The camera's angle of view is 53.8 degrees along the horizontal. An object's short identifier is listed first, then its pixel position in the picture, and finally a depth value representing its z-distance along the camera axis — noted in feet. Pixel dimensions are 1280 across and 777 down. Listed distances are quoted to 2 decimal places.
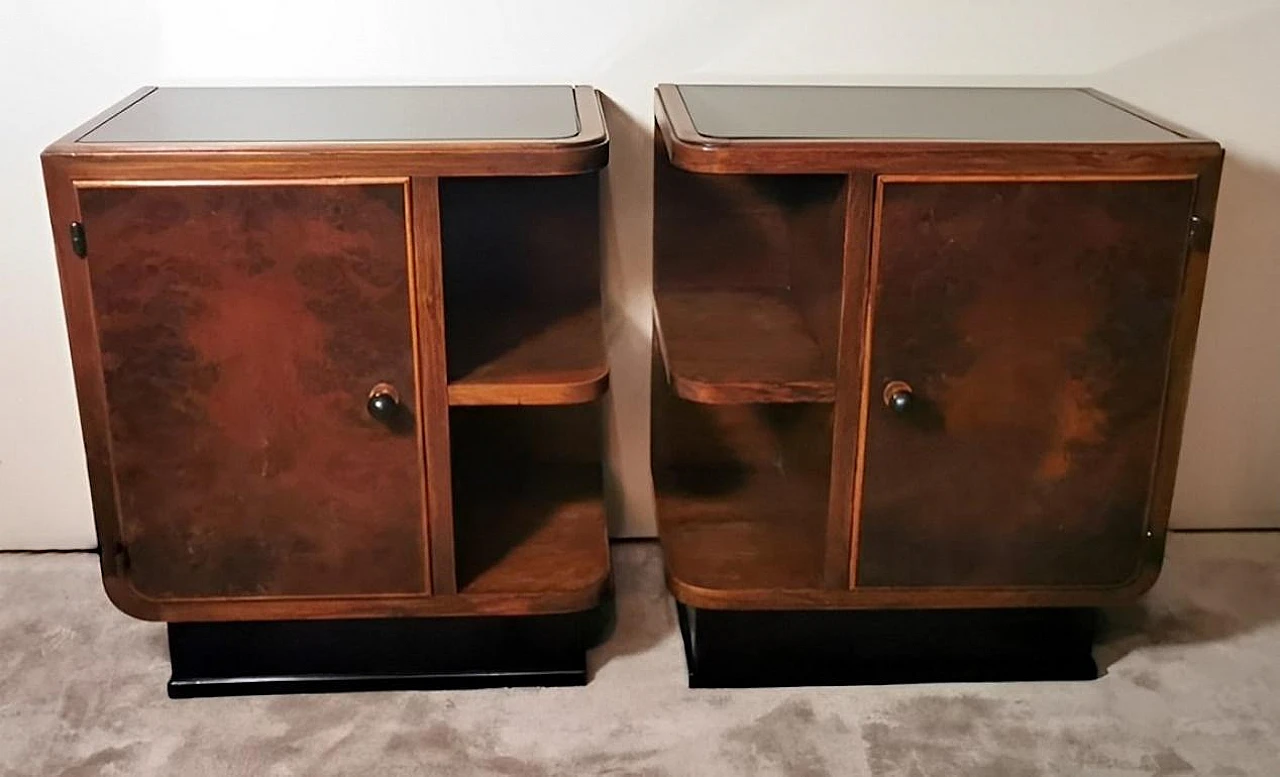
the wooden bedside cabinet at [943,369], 4.36
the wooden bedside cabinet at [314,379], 4.22
